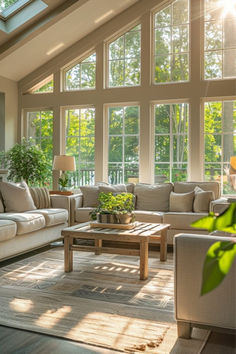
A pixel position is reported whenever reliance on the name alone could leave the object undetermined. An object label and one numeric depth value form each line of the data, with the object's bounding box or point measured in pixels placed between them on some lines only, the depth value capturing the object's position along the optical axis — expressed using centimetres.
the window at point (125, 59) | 640
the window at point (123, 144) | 639
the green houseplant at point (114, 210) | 384
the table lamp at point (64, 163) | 595
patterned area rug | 220
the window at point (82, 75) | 668
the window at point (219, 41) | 584
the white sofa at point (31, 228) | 385
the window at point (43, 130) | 699
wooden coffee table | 342
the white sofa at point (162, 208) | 479
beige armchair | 201
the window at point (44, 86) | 701
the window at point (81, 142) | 668
